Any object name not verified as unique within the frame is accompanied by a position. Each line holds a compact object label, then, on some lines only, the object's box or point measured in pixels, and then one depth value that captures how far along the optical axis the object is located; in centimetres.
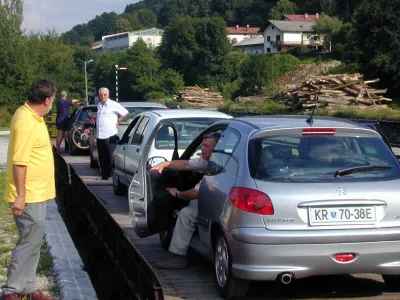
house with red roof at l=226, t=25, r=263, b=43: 17775
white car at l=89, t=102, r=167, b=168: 1902
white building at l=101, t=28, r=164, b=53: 19106
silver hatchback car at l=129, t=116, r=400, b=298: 658
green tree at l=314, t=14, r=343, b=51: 11050
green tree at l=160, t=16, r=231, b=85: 11050
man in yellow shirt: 625
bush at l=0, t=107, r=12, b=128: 4925
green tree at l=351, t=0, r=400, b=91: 5784
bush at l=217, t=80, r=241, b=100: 8649
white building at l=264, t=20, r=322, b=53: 13950
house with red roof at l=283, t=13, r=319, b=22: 14800
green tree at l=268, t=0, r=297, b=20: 16575
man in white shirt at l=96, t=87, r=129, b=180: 1577
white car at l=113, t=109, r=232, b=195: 1235
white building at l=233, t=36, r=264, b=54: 15366
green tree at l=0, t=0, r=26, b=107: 4922
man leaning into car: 800
